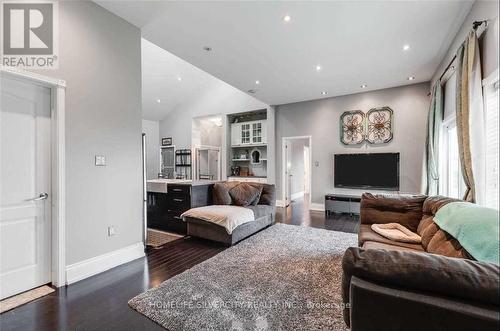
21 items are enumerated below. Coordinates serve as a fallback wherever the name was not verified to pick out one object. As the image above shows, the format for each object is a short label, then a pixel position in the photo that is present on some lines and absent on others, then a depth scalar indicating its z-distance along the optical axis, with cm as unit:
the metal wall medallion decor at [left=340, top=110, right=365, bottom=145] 576
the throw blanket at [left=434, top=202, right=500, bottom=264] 124
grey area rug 176
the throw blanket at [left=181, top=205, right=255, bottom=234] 343
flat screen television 535
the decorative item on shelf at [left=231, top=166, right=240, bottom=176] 810
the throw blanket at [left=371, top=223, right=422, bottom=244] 231
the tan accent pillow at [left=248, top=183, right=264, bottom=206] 442
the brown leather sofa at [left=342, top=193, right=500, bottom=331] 87
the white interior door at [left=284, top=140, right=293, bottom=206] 696
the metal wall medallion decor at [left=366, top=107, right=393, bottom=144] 545
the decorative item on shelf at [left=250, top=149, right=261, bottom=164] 796
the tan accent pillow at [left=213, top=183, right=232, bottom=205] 426
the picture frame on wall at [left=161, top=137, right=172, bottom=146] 924
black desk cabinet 400
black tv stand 547
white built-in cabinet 759
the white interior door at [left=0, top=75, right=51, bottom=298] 210
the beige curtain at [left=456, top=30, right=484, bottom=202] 213
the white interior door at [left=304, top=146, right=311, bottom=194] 982
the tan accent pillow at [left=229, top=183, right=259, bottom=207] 424
